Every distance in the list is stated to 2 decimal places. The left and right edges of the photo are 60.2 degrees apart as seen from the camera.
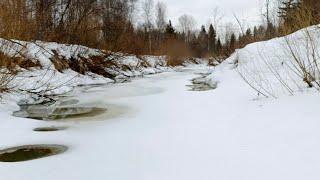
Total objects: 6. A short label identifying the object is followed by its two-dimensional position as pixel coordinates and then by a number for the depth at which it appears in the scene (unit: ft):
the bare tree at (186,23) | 204.61
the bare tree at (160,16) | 152.76
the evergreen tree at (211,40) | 149.16
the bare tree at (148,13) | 136.34
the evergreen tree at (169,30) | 133.21
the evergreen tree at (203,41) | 158.29
